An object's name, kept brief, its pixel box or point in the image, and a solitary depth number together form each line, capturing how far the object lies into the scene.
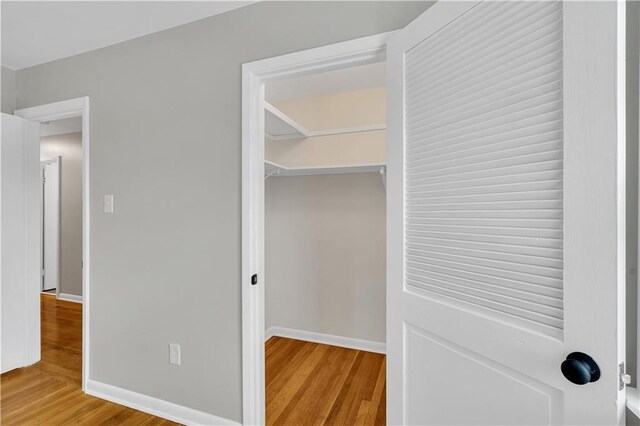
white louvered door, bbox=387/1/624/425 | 0.70
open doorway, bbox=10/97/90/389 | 2.21
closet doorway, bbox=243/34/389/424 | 2.24
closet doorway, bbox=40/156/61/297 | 4.37
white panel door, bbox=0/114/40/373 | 2.26
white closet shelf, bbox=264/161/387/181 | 2.39
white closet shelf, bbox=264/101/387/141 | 2.29
